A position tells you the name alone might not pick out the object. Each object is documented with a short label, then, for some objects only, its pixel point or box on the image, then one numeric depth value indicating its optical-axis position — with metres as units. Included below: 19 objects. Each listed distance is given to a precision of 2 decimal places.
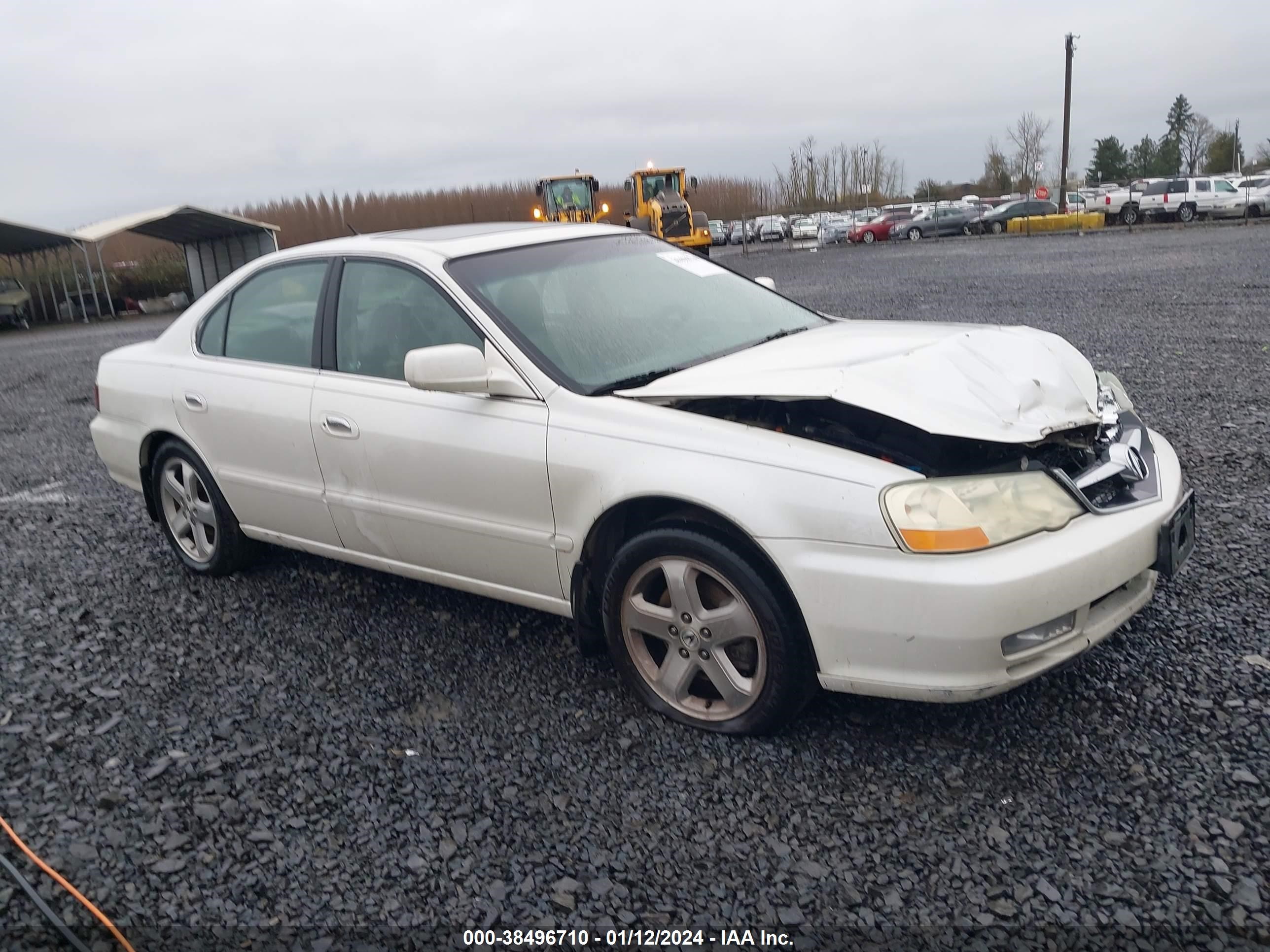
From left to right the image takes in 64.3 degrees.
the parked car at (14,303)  27.34
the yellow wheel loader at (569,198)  29.09
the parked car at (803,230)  45.56
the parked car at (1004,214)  36.69
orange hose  2.39
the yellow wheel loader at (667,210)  29.53
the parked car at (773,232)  48.06
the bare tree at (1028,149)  77.19
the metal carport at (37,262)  27.88
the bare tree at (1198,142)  82.31
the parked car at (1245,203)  31.28
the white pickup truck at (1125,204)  34.06
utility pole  43.25
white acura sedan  2.58
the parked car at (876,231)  38.88
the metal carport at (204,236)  26.00
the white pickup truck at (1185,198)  32.66
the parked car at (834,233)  41.59
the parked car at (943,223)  37.19
